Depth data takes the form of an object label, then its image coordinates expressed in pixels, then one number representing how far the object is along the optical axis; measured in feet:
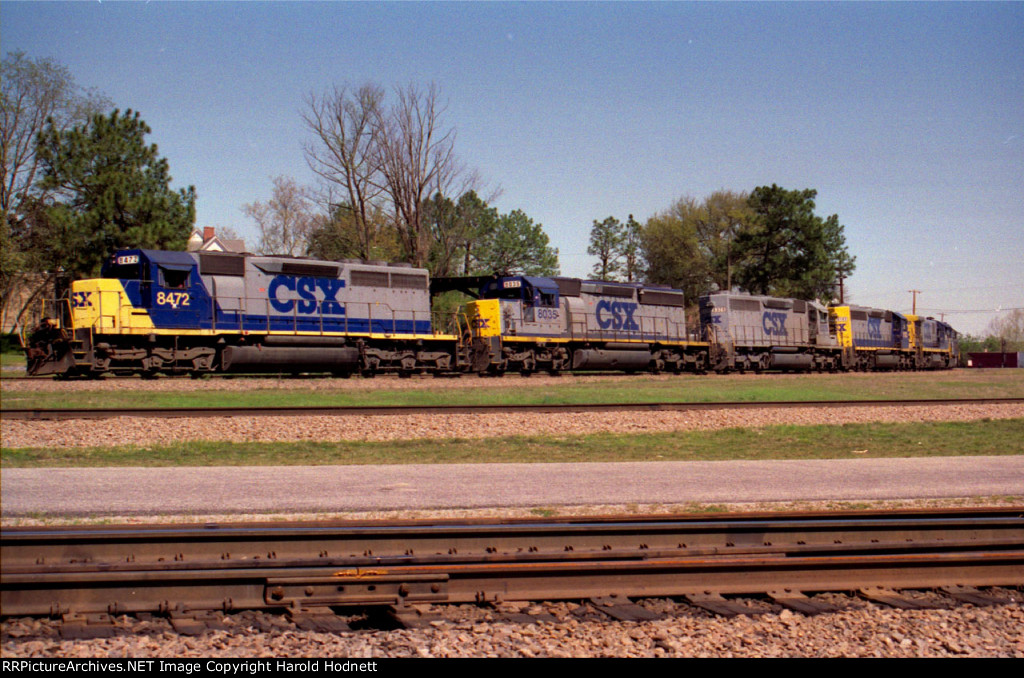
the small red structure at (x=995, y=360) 215.88
